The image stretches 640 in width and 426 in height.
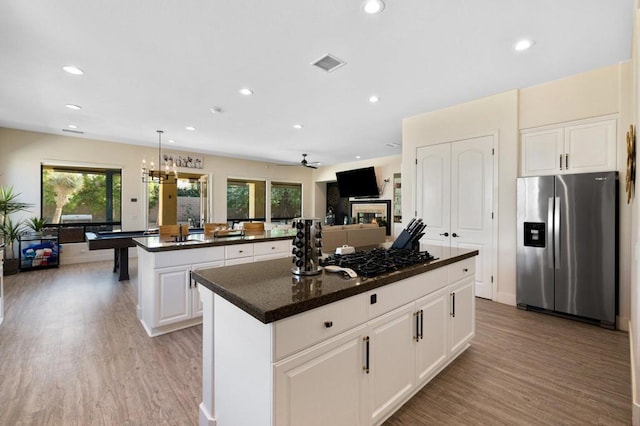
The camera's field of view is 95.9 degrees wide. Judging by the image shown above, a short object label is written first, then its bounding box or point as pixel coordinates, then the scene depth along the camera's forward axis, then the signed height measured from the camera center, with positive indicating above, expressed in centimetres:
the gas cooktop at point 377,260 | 169 -32
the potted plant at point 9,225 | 530 -27
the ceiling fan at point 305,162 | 819 +160
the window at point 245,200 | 883 +38
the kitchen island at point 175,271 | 281 -60
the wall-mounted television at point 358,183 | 862 +90
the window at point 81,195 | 624 +38
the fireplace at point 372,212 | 848 +0
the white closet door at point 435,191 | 430 +32
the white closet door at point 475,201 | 388 +15
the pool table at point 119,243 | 431 -49
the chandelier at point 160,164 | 585 +119
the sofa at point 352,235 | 538 -47
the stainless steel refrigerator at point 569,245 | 297 -37
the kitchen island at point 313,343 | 118 -65
